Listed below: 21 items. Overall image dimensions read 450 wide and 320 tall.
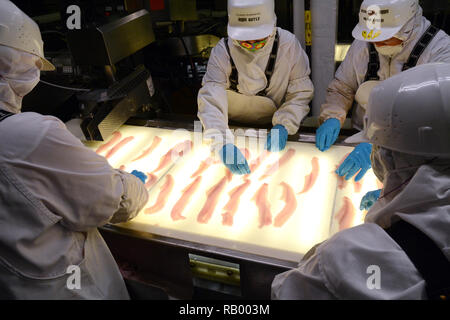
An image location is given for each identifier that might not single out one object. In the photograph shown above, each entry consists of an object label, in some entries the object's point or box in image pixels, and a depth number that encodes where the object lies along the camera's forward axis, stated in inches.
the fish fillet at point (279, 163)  81.1
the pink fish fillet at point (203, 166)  84.5
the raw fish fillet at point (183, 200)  71.8
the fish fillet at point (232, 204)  68.7
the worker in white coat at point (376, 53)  76.9
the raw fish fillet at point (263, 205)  67.6
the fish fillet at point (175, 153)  88.8
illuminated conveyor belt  63.7
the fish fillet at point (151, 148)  92.8
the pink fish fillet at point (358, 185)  71.9
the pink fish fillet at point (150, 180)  81.8
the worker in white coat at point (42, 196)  49.9
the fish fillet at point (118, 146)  94.2
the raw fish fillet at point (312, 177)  74.3
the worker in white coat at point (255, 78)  87.3
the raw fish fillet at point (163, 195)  74.5
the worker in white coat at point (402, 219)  33.9
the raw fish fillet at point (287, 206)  67.0
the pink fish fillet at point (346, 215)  63.9
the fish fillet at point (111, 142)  96.3
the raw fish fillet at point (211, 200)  70.2
